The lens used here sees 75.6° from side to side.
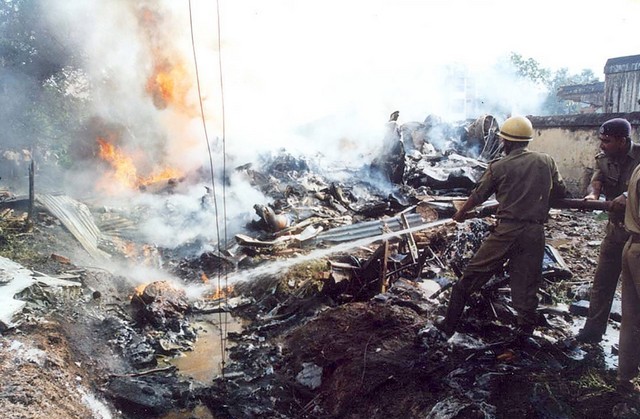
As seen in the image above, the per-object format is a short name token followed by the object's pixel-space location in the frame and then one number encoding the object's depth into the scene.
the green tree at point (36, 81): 15.29
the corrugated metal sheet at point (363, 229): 8.12
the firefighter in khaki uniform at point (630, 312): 3.00
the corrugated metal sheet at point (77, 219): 7.68
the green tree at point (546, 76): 41.59
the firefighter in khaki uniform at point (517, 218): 3.62
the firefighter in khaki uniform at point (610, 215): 3.79
